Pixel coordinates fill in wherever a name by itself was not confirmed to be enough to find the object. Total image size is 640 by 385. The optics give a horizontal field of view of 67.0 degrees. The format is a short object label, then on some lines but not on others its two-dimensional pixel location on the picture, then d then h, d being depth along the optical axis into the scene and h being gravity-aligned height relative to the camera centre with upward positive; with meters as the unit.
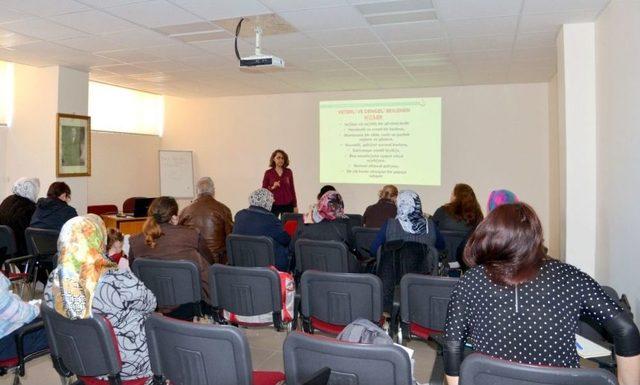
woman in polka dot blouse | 1.48 -0.32
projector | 4.62 +1.31
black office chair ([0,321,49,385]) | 2.32 -0.80
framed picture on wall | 6.56 +0.73
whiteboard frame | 9.48 +0.47
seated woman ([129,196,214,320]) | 3.28 -0.31
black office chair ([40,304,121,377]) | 2.04 -0.64
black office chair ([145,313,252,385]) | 1.76 -0.59
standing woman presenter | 7.04 +0.21
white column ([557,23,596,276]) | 4.38 +0.52
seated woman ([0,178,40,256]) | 4.91 -0.13
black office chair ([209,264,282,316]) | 2.97 -0.57
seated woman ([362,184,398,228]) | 5.07 -0.16
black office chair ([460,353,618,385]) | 1.30 -0.48
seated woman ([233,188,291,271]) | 4.19 -0.23
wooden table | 7.21 -0.39
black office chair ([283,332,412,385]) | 1.56 -0.54
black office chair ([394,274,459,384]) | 2.63 -0.59
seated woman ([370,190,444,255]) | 3.48 -0.19
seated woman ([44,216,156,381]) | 2.17 -0.43
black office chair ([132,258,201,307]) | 3.04 -0.53
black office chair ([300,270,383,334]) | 2.74 -0.58
